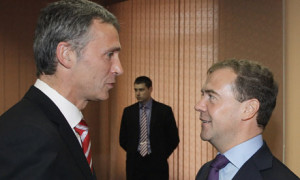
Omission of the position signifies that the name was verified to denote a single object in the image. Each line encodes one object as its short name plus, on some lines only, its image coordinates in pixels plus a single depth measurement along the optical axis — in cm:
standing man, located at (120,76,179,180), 390
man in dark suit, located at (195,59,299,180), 159
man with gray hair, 96
